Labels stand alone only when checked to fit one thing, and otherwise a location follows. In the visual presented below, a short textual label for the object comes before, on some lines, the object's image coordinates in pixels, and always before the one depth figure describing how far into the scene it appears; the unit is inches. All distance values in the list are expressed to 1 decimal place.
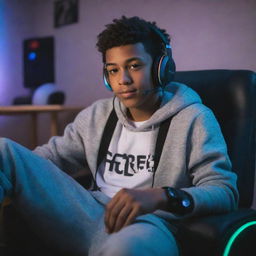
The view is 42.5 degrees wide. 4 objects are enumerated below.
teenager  29.2
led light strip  27.5
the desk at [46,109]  74.2
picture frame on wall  89.5
